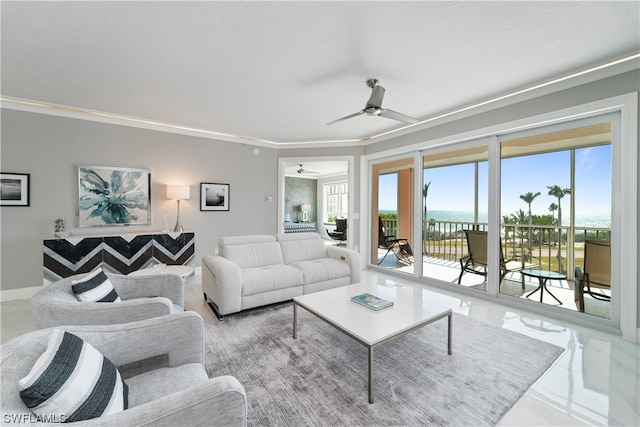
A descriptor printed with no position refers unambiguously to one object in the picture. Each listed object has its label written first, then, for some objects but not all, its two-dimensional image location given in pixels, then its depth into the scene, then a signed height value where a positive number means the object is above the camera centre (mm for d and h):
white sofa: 2855 -724
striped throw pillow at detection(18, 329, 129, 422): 781 -565
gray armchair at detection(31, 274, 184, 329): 1430 -569
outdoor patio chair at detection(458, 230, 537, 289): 3457 -667
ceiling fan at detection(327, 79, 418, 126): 2606 +1063
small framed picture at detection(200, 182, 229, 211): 4723 +274
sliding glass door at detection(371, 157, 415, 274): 4723 -57
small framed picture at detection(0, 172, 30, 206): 3371 +289
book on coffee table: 2219 -782
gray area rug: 1576 -1183
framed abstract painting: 3797 +232
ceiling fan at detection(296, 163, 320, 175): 8692 +1430
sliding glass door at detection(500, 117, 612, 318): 2744 +13
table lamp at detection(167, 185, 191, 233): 4223 +315
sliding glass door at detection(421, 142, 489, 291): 3729 -43
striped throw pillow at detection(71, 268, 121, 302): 1670 -510
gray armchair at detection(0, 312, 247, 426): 819 -639
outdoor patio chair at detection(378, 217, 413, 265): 4811 -629
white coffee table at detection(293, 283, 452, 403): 1808 -817
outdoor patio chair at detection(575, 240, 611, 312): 2699 -633
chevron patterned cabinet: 3393 -575
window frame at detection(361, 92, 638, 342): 2424 +172
